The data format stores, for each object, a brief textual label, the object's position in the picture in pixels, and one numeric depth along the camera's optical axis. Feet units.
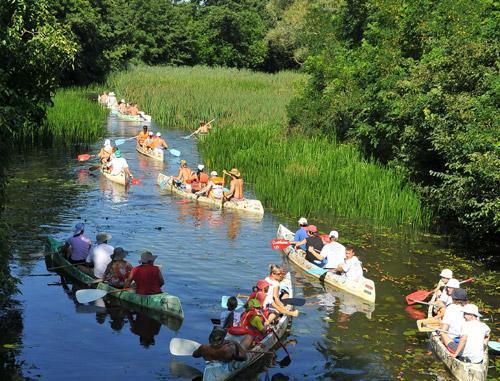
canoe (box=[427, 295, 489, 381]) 42.47
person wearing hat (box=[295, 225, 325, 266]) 66.90
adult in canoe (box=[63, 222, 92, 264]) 61.87
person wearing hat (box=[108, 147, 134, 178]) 99.49
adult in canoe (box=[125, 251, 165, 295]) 53.88
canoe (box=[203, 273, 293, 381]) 41.55
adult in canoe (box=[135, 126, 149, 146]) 125.39
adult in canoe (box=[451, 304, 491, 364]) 43.80
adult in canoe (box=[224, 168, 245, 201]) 87.71
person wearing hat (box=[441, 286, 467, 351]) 46.85
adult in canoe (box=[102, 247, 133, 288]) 56.70
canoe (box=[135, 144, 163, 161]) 120.06
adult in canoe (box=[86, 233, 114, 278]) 58.70
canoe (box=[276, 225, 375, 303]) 58.29
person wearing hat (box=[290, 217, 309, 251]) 70.03
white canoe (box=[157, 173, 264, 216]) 85.01
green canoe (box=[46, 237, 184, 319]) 52.13
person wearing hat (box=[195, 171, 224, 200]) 90.38
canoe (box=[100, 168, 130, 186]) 98.78
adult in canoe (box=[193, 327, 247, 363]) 42.16
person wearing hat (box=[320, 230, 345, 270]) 63.62
